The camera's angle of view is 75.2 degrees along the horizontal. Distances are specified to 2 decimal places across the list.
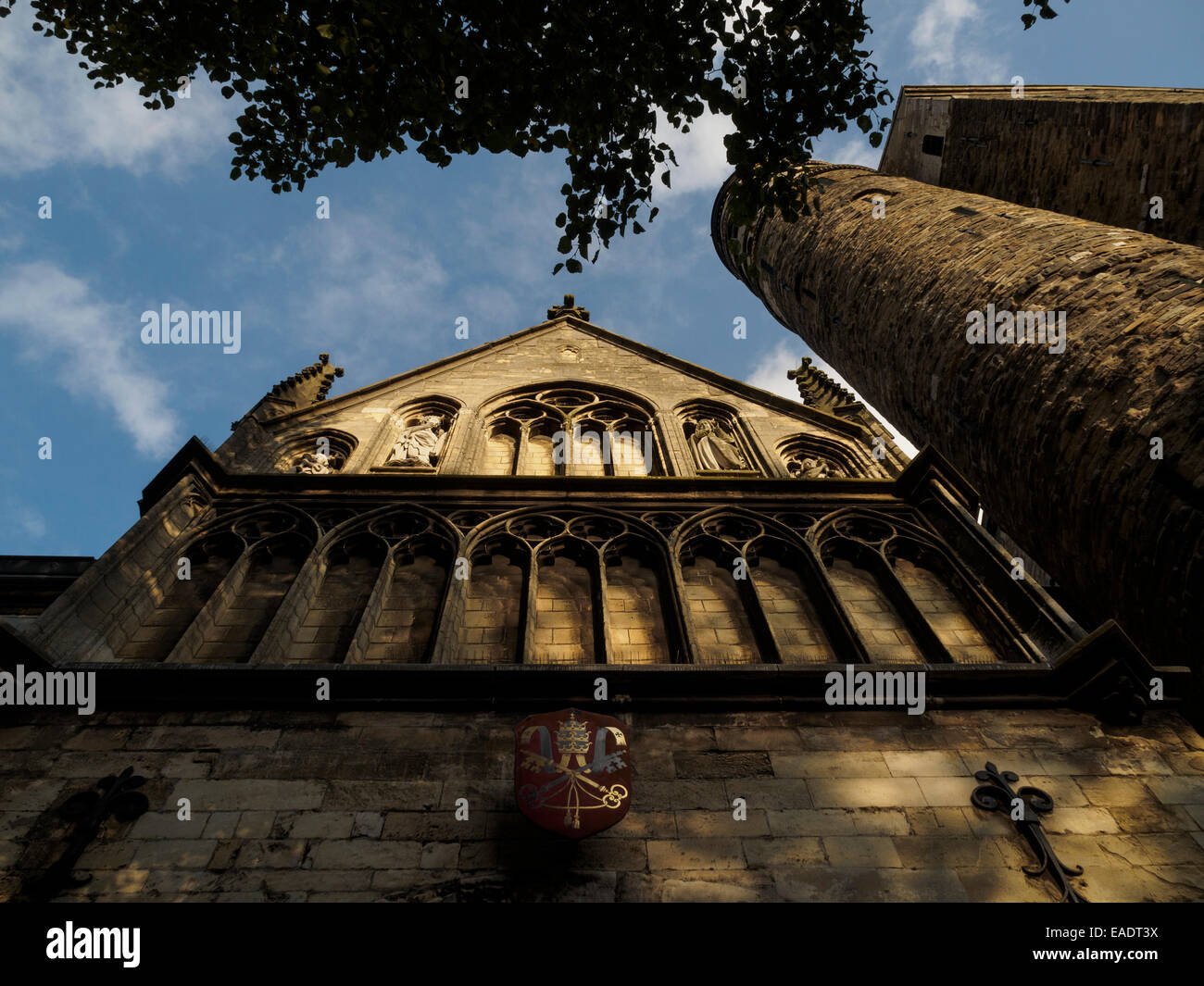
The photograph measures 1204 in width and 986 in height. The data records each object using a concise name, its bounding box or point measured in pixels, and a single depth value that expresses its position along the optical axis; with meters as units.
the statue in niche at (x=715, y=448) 11.20
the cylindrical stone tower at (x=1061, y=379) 6.69
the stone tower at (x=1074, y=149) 12.91
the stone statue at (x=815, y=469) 10.42
